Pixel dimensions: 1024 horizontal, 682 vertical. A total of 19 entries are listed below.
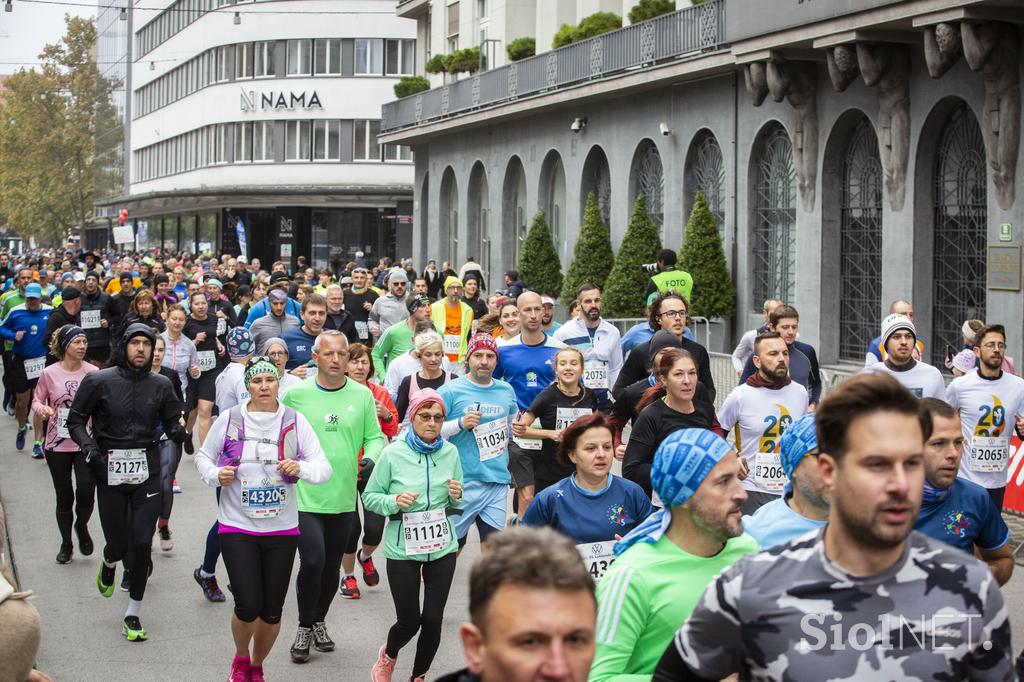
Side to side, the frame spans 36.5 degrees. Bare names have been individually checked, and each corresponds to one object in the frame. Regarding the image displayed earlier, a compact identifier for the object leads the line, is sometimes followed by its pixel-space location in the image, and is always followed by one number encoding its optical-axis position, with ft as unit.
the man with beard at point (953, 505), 19.69
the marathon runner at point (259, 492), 26.13
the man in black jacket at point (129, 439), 31.50
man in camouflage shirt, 10.17
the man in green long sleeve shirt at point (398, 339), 46.42
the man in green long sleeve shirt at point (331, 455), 28.78
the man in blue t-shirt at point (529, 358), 36.04
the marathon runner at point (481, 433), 30.40
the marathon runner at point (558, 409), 31.45
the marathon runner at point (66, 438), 36.70
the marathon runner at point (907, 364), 32.60
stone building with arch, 62.54
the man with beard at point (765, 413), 29.14
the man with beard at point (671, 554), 14.14
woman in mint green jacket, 25.94
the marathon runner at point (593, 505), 21.90
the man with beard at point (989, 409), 32.37
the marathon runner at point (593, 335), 42.57
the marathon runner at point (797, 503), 17.24
